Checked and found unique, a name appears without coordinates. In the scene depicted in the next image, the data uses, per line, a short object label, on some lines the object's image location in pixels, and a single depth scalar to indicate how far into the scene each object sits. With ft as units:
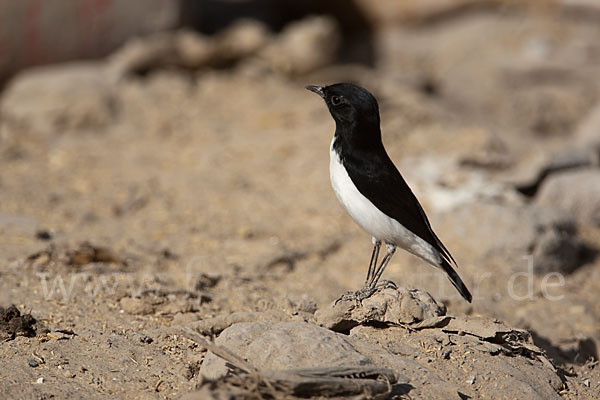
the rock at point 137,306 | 27.14
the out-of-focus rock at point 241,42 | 60.80
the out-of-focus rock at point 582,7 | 63.41
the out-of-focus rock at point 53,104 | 51.70
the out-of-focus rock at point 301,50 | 61.21
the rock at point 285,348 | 19.98
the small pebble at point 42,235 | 34.60
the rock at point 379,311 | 24.31
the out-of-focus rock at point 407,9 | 67.31
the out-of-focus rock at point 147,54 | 56.03
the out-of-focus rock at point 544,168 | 45.34
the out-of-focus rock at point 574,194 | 43.96
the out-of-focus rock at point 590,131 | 51.01
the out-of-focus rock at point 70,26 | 51.88
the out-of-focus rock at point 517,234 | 37.81
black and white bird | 24.91
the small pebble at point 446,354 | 22.86
